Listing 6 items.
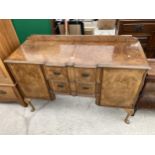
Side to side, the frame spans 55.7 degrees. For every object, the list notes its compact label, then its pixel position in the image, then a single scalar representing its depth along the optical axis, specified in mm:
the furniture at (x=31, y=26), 2291
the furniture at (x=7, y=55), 1357
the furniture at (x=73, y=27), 2456
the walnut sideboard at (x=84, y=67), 1182
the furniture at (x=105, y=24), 2949
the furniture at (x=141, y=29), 1800
